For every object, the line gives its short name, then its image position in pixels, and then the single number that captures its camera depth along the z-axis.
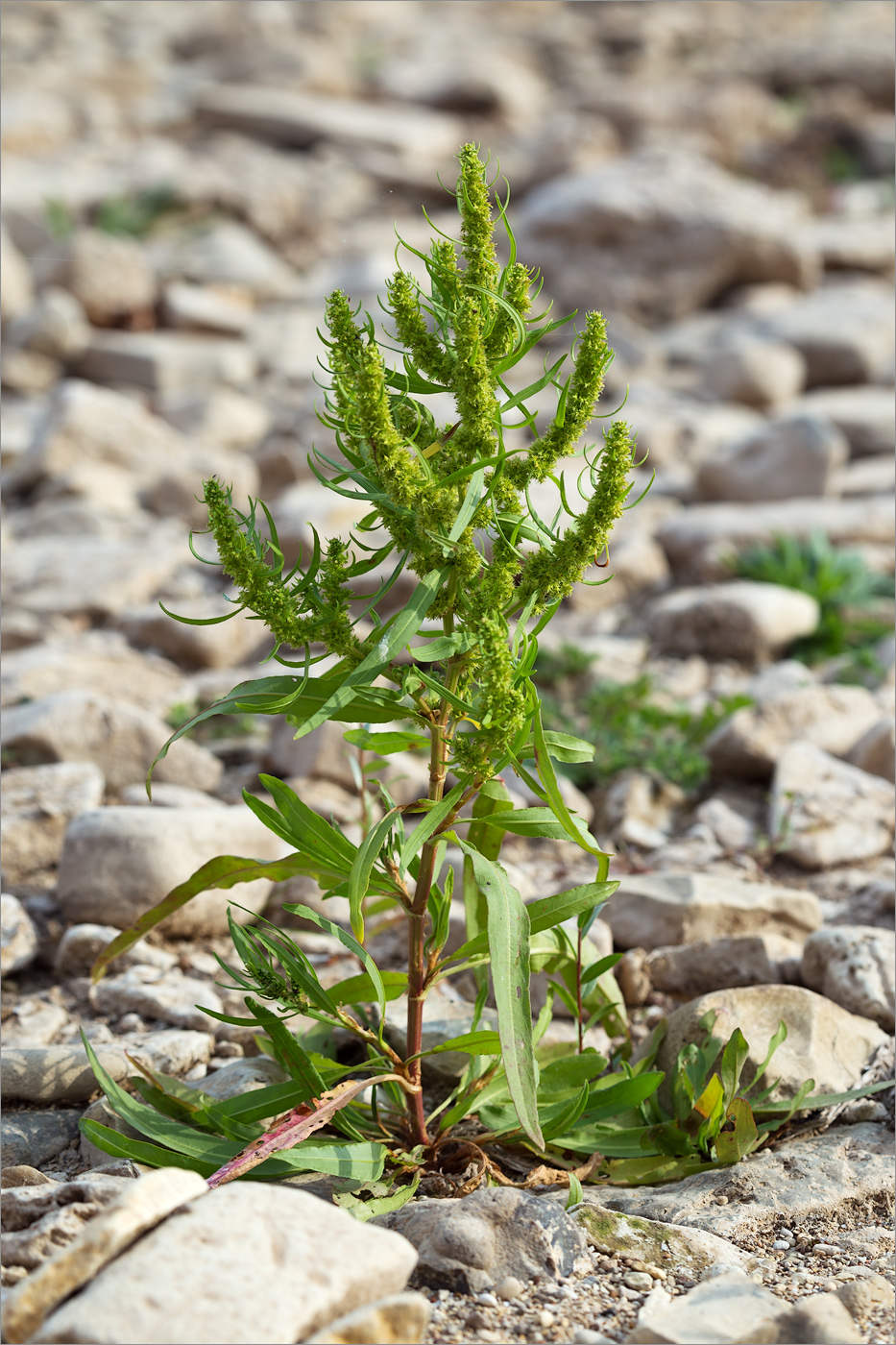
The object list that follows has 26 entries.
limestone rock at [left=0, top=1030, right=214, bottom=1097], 2.42
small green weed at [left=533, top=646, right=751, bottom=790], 4.18
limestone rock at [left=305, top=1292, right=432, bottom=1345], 1.48
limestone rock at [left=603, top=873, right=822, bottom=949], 3.14
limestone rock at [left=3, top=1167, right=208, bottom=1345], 1.48
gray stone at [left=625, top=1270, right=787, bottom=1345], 1.61
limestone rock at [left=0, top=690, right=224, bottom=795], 3.80
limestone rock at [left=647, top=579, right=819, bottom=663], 5.00
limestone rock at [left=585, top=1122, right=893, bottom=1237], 2.09
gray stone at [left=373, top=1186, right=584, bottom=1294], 1.82
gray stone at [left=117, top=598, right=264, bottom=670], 4.89
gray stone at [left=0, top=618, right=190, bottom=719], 4.29
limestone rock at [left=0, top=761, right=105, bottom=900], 3.45
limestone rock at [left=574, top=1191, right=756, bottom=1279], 1.92
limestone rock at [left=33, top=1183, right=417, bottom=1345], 1.44
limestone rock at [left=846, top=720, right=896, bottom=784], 4.05
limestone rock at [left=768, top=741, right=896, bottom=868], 3.78
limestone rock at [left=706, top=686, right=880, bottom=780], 4.21
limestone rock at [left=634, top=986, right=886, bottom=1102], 2.46
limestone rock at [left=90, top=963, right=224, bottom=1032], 2.86
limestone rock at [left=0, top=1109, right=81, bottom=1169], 2.28
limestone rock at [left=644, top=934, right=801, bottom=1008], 2.95
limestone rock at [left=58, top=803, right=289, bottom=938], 3.10
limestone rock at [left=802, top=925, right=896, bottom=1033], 2.75
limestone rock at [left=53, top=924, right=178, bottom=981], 3.04
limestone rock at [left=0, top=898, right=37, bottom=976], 3.00
